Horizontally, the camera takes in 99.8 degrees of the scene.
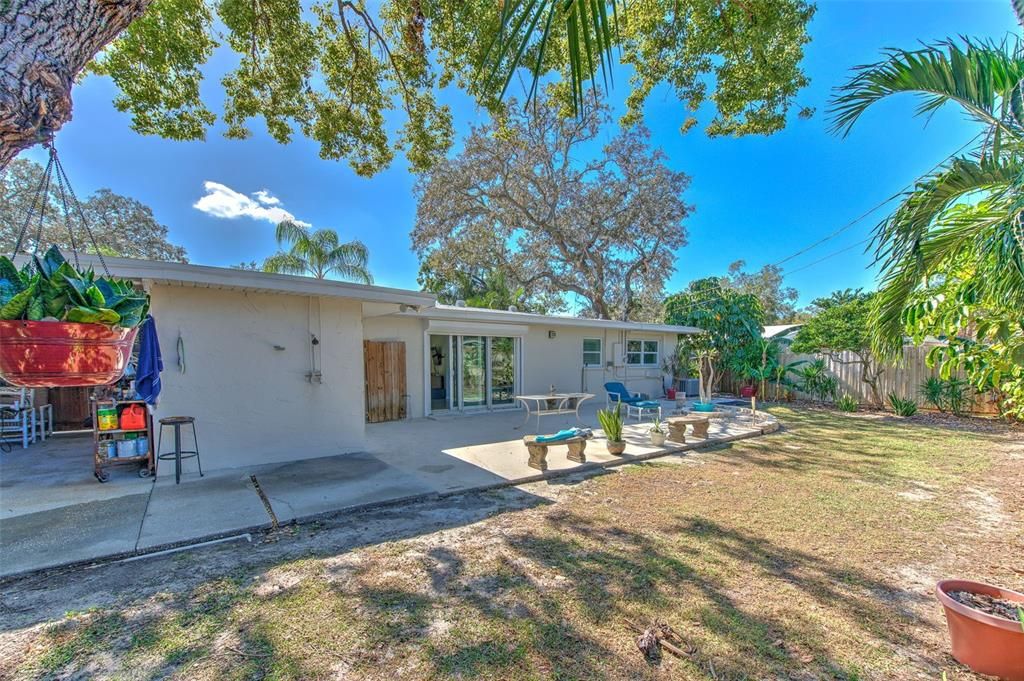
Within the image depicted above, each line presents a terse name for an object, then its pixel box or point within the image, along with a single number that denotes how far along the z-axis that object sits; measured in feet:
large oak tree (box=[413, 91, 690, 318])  61.82
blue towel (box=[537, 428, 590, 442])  22.18
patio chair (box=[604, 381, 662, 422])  36.91
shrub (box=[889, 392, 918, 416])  38.88
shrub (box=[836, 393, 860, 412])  42.45
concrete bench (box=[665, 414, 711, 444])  26.91
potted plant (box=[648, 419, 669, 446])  26.67
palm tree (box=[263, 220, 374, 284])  60.44
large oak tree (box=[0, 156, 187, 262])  61.00
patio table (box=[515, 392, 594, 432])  30.51
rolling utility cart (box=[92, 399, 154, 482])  18.99
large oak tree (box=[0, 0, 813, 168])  20.20
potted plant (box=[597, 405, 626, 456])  24.03
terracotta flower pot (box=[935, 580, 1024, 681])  7.66
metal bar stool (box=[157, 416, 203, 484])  18.74
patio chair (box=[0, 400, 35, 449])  26.16
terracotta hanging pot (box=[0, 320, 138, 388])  4.77
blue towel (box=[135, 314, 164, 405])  13.85
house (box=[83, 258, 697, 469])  20.54
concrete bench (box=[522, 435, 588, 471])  21.30
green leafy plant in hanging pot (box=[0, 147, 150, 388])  4.76
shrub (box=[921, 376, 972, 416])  38.09
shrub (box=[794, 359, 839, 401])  47.65
